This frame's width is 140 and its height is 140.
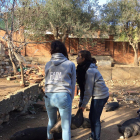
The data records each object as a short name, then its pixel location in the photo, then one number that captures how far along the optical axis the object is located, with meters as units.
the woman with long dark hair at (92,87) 2.70
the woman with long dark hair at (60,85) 2.27
